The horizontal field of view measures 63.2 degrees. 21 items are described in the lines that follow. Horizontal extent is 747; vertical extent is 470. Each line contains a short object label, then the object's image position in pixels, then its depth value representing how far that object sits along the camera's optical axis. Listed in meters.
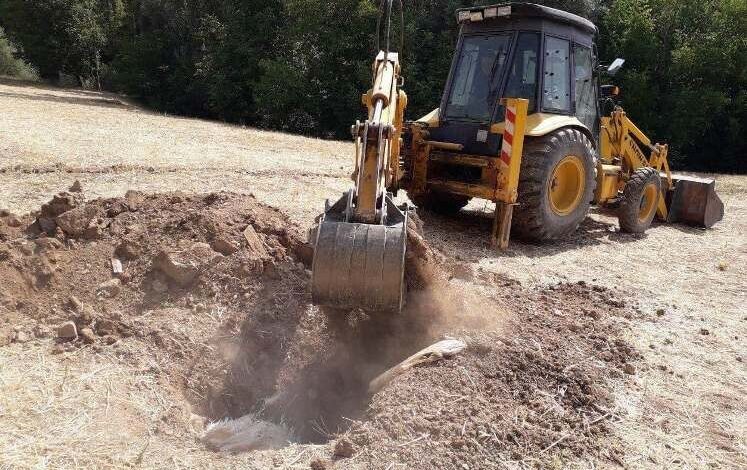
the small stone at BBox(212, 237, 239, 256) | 4.58
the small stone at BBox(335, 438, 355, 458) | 3.06
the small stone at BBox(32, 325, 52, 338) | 3.92
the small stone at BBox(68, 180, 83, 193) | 5.64
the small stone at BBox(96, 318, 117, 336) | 3.94
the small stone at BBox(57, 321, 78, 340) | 3.89
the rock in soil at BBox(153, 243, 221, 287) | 4.43
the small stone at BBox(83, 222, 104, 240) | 4.76
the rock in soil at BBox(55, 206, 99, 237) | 4.76
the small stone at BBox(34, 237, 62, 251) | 4.56
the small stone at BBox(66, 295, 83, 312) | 4.15
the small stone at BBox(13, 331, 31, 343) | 3.86
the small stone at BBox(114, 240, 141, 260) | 4.64
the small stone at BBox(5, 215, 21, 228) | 4.88
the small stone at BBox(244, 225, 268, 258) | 4.62
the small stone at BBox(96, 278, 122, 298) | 4.36
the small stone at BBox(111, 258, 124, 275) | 4.51
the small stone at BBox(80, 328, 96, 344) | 3.86
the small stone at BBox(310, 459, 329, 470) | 2.95
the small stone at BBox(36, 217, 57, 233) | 4.79
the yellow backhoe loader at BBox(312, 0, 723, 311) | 6.60
